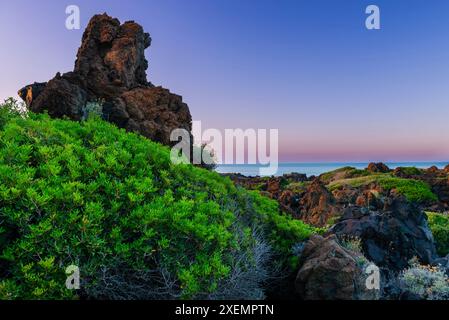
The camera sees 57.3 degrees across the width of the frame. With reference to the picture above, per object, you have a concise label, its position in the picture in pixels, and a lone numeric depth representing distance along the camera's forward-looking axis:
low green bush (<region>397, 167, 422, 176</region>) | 45.78
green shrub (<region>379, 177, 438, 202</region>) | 32.06
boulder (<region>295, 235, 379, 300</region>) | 5.71
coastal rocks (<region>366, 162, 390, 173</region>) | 50.71
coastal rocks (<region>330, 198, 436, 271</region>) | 8.24
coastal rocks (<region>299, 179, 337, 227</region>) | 19.78
